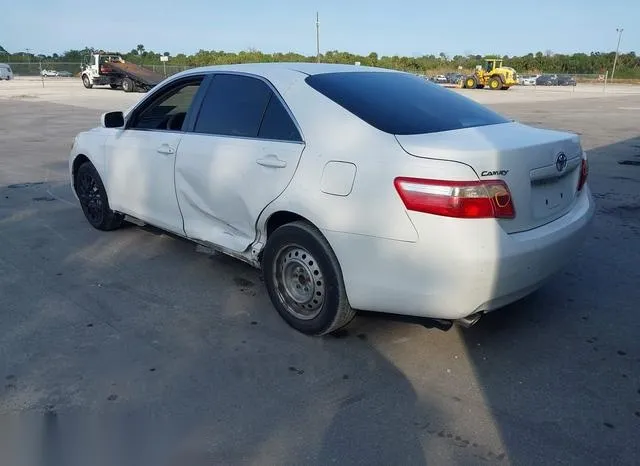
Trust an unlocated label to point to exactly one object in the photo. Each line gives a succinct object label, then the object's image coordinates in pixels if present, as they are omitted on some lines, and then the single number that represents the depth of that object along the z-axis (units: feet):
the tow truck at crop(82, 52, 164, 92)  116.26
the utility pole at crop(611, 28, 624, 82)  264.29
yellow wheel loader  153.17
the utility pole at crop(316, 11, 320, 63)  175.94
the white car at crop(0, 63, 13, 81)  198.24
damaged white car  9.47
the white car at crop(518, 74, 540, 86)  224.64
